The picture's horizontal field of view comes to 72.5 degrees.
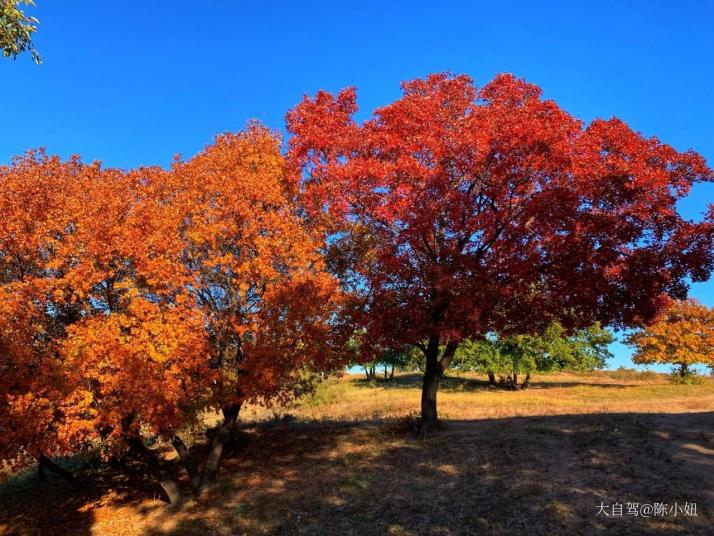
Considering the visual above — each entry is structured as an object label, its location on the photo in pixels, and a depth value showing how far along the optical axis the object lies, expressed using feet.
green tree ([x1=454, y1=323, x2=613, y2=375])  159.22
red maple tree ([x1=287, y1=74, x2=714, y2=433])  52.70
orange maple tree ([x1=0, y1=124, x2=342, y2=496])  44.04
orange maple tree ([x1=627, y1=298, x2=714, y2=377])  161.38
